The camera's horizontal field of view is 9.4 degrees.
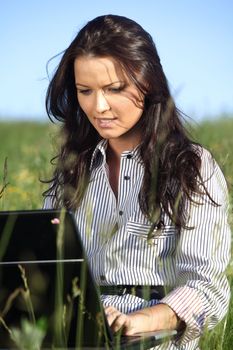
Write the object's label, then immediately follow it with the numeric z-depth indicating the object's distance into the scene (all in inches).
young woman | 185.2
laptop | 146.1
